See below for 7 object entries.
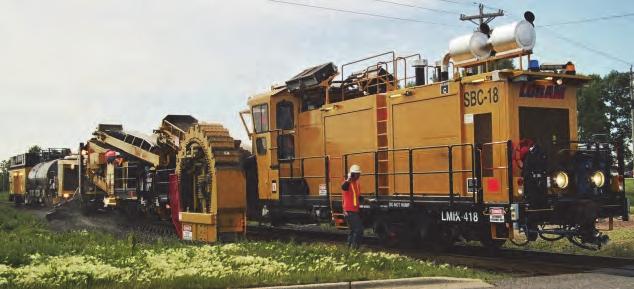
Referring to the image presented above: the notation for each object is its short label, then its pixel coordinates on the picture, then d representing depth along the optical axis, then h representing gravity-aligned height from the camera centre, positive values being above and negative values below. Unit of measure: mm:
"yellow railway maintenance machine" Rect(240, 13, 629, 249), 11461 +484
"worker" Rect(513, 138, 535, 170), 11305 +444
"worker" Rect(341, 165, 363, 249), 12312 -442
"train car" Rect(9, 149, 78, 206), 32312 +414
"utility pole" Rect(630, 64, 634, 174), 41369 +5559
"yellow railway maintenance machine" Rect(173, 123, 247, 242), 15445 -69
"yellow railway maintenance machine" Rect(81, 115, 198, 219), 19494 +590
